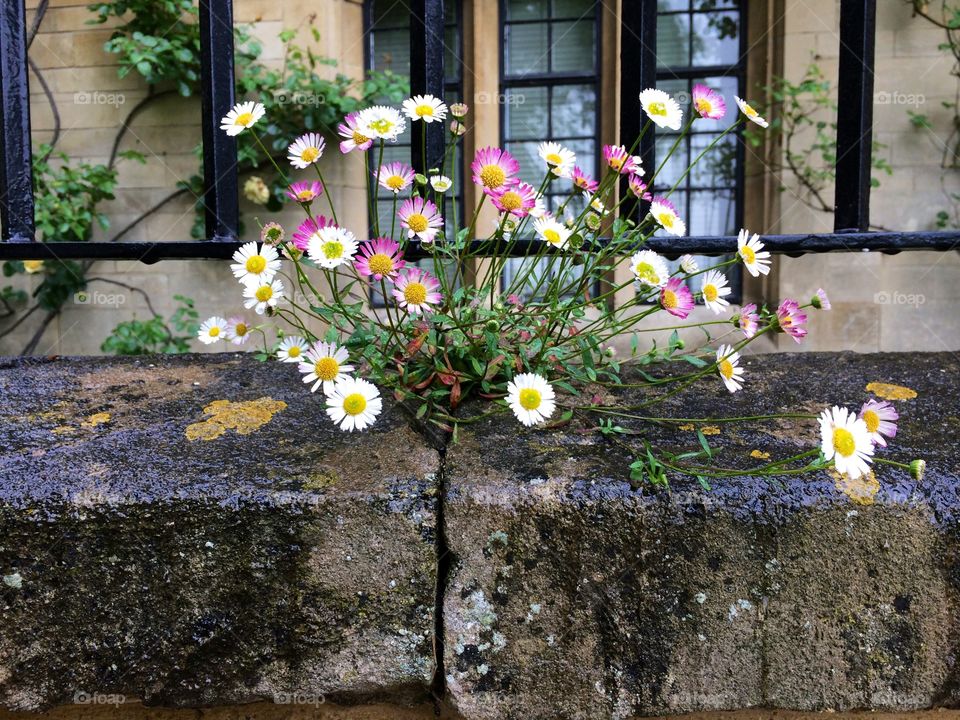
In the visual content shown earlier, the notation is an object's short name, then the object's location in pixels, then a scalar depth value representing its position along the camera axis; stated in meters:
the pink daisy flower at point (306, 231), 0.94
